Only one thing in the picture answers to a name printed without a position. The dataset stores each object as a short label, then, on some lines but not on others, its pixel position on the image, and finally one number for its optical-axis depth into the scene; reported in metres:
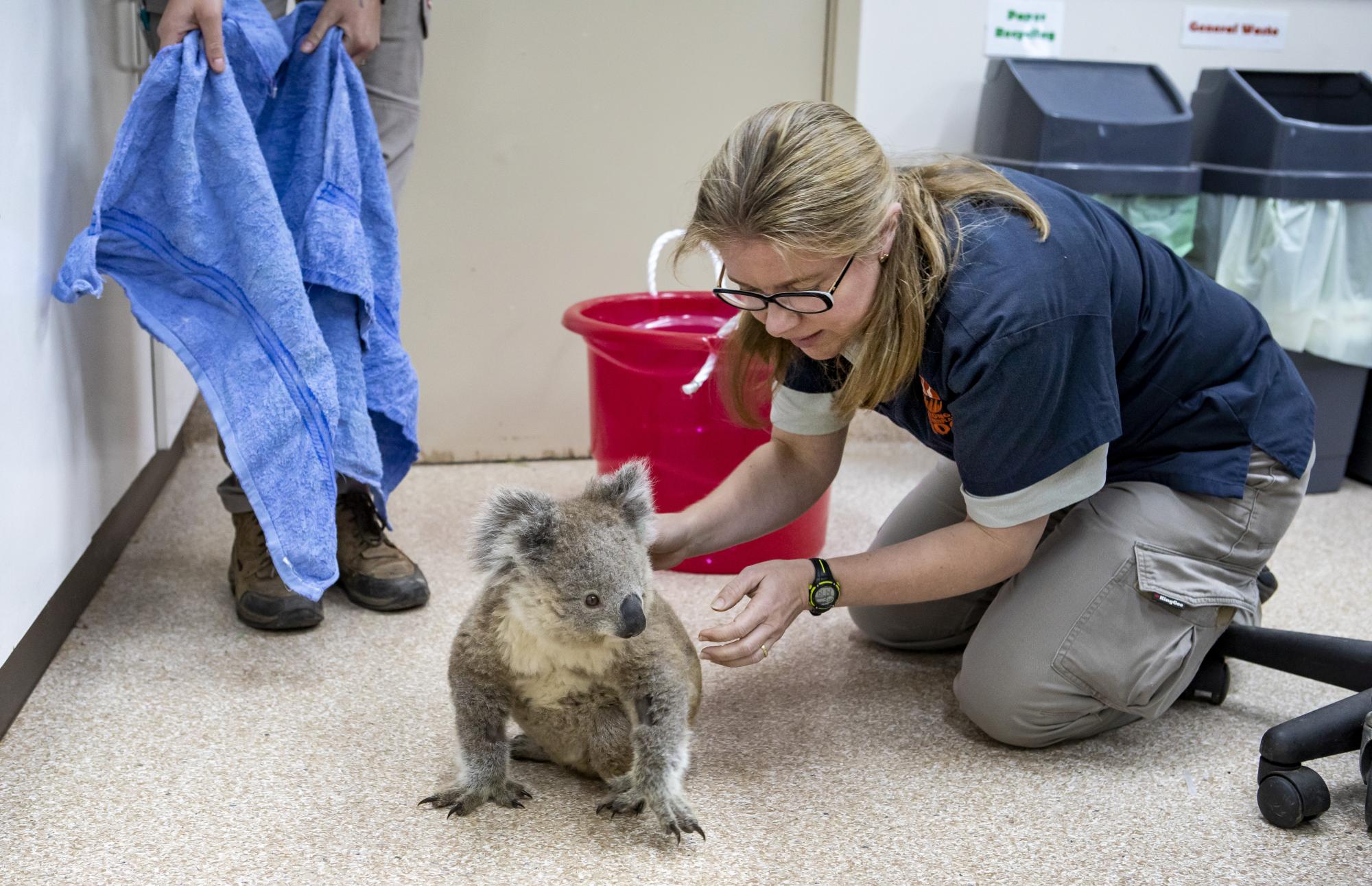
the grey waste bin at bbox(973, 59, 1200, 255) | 2.73
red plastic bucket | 2.20
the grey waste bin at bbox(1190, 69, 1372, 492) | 2.70
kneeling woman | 1.34
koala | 1.32
